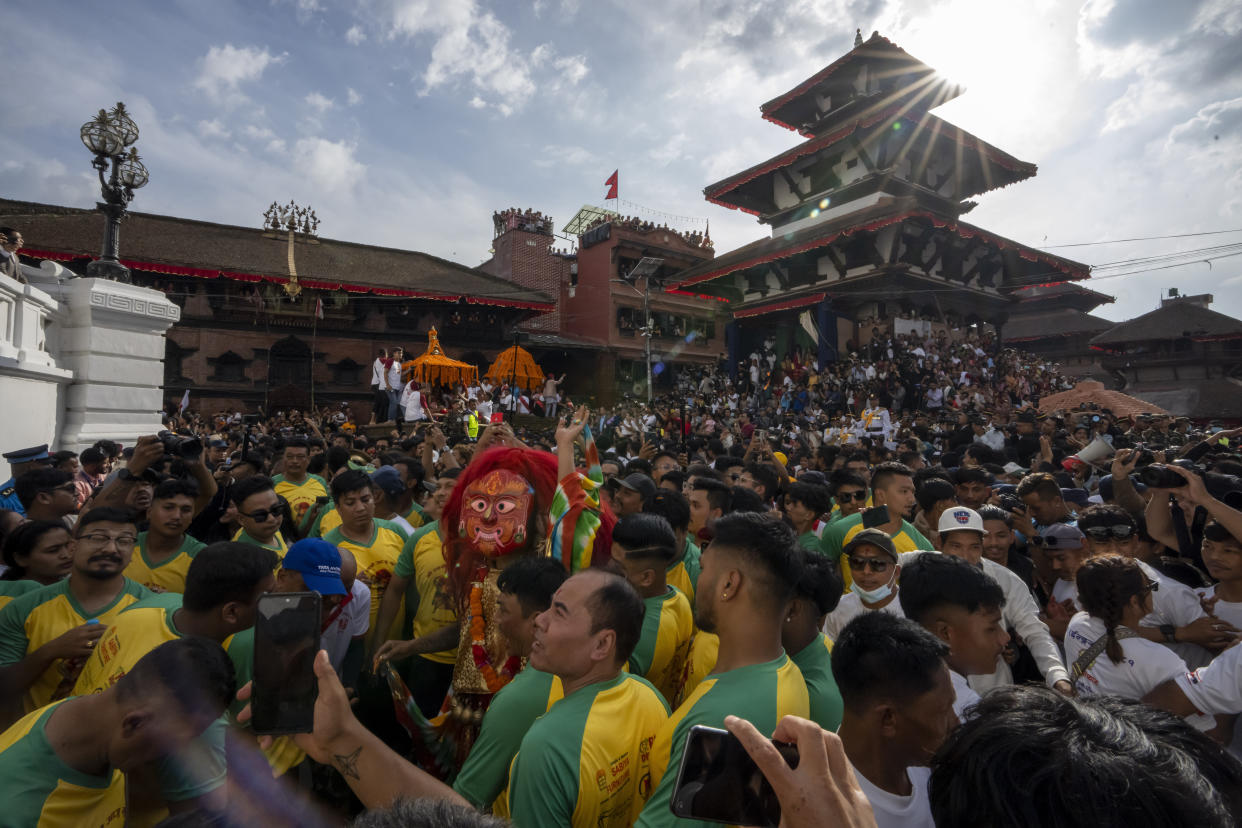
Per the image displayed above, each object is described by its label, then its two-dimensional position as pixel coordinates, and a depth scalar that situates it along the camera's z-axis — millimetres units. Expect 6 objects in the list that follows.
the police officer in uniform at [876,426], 12918
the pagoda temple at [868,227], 20562
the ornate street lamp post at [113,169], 8336
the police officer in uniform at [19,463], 5078
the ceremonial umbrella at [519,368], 21484
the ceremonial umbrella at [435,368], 21578
